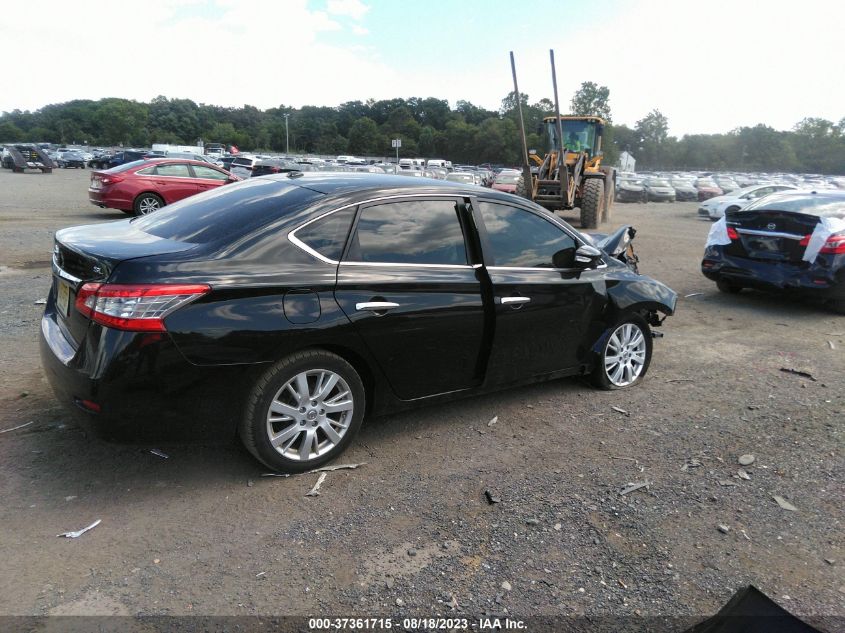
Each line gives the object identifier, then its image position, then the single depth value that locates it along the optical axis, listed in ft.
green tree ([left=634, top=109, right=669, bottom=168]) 435.94
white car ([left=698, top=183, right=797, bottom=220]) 75.65
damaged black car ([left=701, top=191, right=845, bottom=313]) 25.49
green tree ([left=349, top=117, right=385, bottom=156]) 395.57
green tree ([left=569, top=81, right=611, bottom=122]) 387.14
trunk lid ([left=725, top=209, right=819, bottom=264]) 25.96
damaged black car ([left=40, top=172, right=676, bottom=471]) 10.05
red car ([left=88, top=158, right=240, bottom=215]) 46.44
